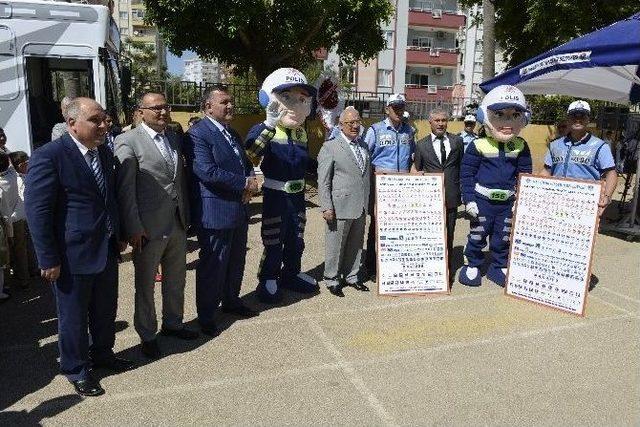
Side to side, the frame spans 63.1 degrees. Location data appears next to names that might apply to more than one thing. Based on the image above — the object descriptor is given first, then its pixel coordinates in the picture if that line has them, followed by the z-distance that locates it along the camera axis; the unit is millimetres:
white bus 6992
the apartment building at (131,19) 77375
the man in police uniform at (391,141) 5434
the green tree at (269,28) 10008
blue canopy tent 6328
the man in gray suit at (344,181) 4953
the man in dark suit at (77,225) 3045
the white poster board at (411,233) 5254
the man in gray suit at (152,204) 3564
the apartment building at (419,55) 41750
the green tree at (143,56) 38969
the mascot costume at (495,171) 5277
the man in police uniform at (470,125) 8719
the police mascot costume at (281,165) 4660
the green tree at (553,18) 12805
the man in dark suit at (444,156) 5516
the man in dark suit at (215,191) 3986
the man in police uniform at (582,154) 5660
